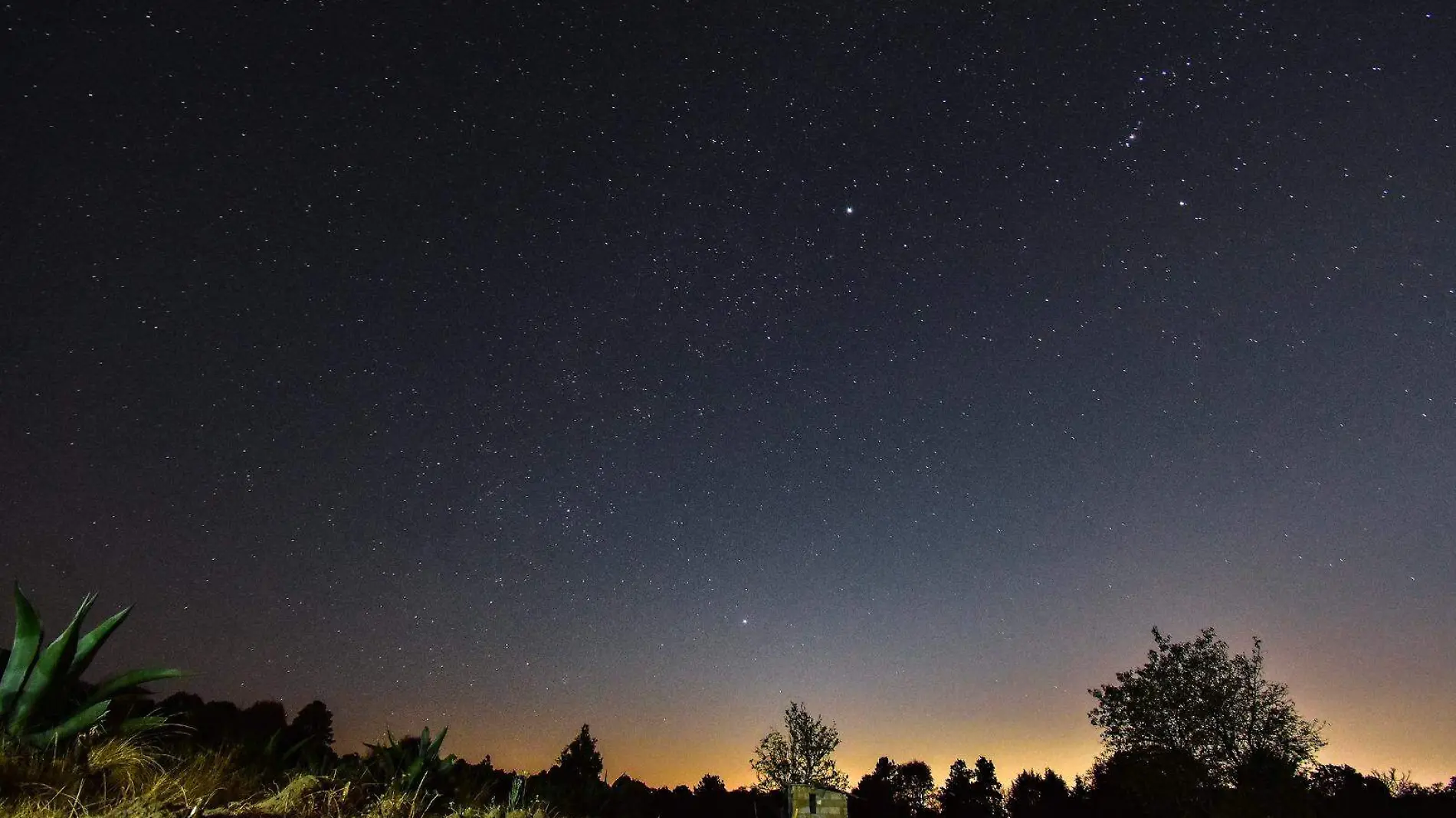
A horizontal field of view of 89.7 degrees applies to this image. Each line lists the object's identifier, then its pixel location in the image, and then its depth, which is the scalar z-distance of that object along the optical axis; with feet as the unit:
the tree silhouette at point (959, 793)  201.67
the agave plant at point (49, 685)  14.03
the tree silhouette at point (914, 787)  213.87
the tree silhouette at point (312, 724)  73.05
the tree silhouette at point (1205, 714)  98.58
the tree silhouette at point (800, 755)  168.45
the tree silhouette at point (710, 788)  177.73
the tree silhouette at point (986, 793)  196.44
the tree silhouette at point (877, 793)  195.52
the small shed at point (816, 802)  86.07
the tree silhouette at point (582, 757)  106.83
